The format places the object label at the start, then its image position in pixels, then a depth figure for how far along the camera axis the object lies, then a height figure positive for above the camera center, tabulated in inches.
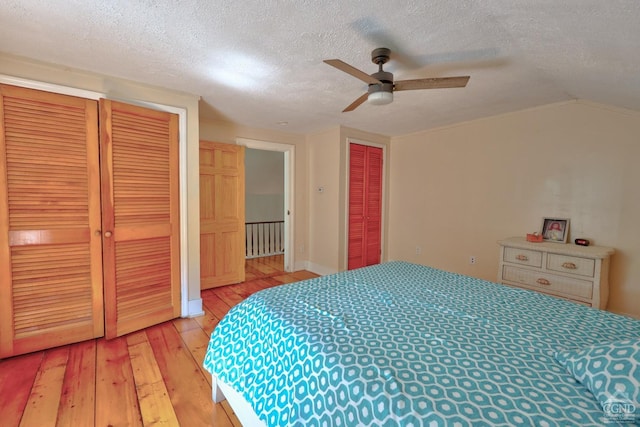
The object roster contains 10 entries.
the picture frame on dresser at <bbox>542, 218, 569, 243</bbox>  112.3 -10.8
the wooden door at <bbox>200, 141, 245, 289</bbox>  139.2 -8.0
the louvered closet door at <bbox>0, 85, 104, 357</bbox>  77.7 -7.7
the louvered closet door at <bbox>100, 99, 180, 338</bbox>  89.3 -6.3
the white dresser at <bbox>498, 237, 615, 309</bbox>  93.4 -24.2
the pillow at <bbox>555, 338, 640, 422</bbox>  28.6 -19.9
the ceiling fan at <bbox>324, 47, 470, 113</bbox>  68.8 +30.5
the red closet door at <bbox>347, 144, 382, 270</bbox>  166.1 -2.6
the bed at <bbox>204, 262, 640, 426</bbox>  30.5 -22.0
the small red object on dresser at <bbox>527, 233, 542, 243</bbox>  112.5 -14.2
